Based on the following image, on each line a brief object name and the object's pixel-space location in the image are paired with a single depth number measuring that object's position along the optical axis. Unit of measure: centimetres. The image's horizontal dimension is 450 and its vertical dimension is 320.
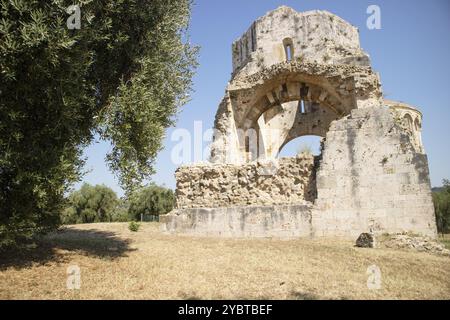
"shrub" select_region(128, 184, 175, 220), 3650
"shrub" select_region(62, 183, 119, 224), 3553
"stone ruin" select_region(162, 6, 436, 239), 1002
